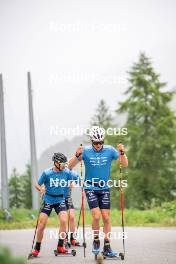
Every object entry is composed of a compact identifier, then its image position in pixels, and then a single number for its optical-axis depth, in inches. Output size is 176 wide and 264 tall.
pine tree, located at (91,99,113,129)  2611.7
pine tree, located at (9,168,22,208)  3056.1
